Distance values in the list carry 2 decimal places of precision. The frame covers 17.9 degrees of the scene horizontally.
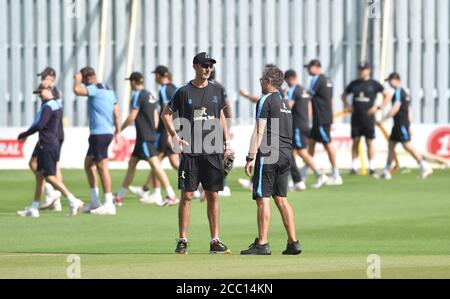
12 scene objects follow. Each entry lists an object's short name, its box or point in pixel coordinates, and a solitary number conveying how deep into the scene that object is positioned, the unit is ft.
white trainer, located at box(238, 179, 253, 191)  83.71
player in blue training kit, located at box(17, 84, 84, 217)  66.49
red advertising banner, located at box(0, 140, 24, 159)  100.73
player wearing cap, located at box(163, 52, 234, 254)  51.19
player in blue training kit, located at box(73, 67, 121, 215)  69.31
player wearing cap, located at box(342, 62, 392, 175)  94.68
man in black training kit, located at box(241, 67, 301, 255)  50.31
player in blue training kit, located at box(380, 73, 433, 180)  90.94
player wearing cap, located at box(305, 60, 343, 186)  87.45
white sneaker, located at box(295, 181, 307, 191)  82.07
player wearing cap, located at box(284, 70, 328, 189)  83.71
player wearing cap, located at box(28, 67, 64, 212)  68.03
